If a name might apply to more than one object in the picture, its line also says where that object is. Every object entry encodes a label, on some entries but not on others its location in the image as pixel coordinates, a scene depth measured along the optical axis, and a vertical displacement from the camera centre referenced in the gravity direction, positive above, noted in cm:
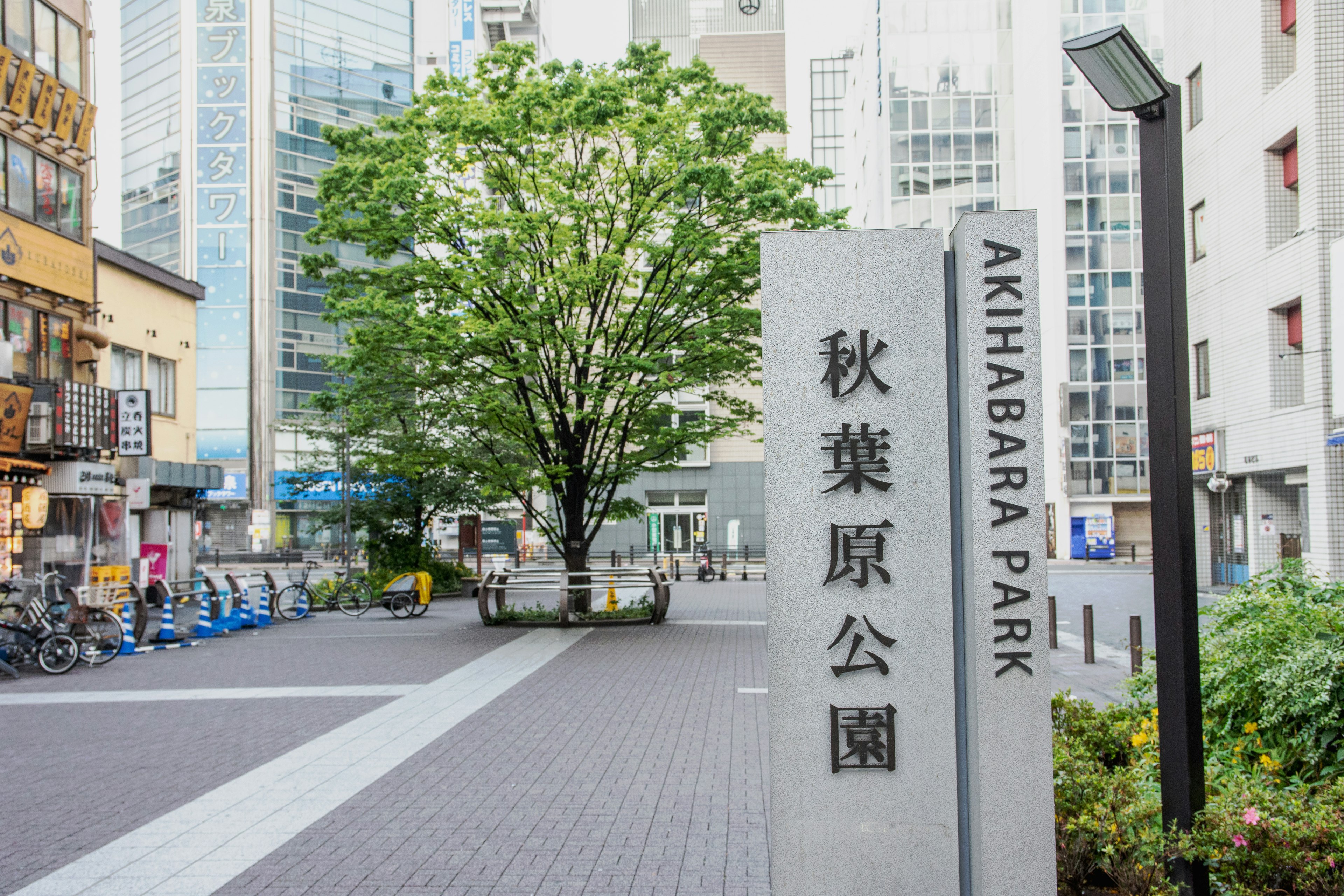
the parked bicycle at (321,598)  2475 -200
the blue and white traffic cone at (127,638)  1688 -192
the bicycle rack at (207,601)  1991 -175
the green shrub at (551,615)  2081 -202
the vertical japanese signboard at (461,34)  7112 +3140
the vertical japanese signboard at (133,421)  2367 +204
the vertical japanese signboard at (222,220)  5847 +1598
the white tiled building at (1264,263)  2125 +515
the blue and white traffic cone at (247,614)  2183 -200
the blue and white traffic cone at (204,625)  1986 -202
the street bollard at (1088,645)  1392 -182
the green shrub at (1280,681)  572 -99
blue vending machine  4659 -148
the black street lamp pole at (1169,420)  430 +33
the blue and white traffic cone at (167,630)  1850 -195
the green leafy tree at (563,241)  1838 +468
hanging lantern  2003 +20
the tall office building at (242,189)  5875 +1798
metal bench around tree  2022 -142
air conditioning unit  2064 +171
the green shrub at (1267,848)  439 -141
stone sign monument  457 -25
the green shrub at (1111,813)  480 -147
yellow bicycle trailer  2458 -187
